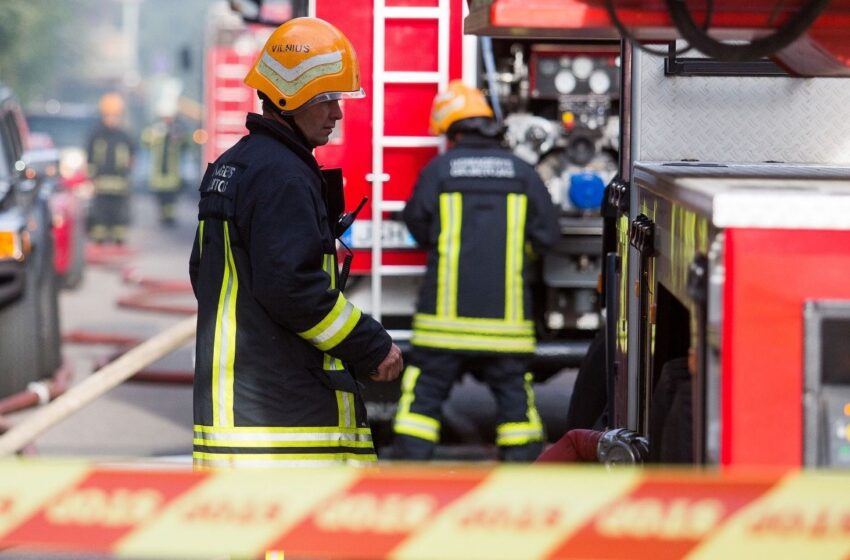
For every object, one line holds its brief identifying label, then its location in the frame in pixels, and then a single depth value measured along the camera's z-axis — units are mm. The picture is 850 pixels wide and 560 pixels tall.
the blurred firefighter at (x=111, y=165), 39832
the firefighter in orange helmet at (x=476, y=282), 13368
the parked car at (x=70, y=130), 42921
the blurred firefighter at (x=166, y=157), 47486
